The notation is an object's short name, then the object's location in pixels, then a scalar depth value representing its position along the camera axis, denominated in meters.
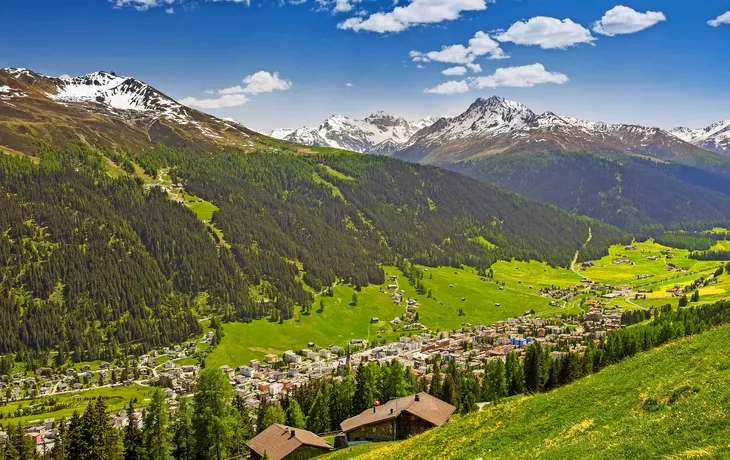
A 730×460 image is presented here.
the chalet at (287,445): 78.56
